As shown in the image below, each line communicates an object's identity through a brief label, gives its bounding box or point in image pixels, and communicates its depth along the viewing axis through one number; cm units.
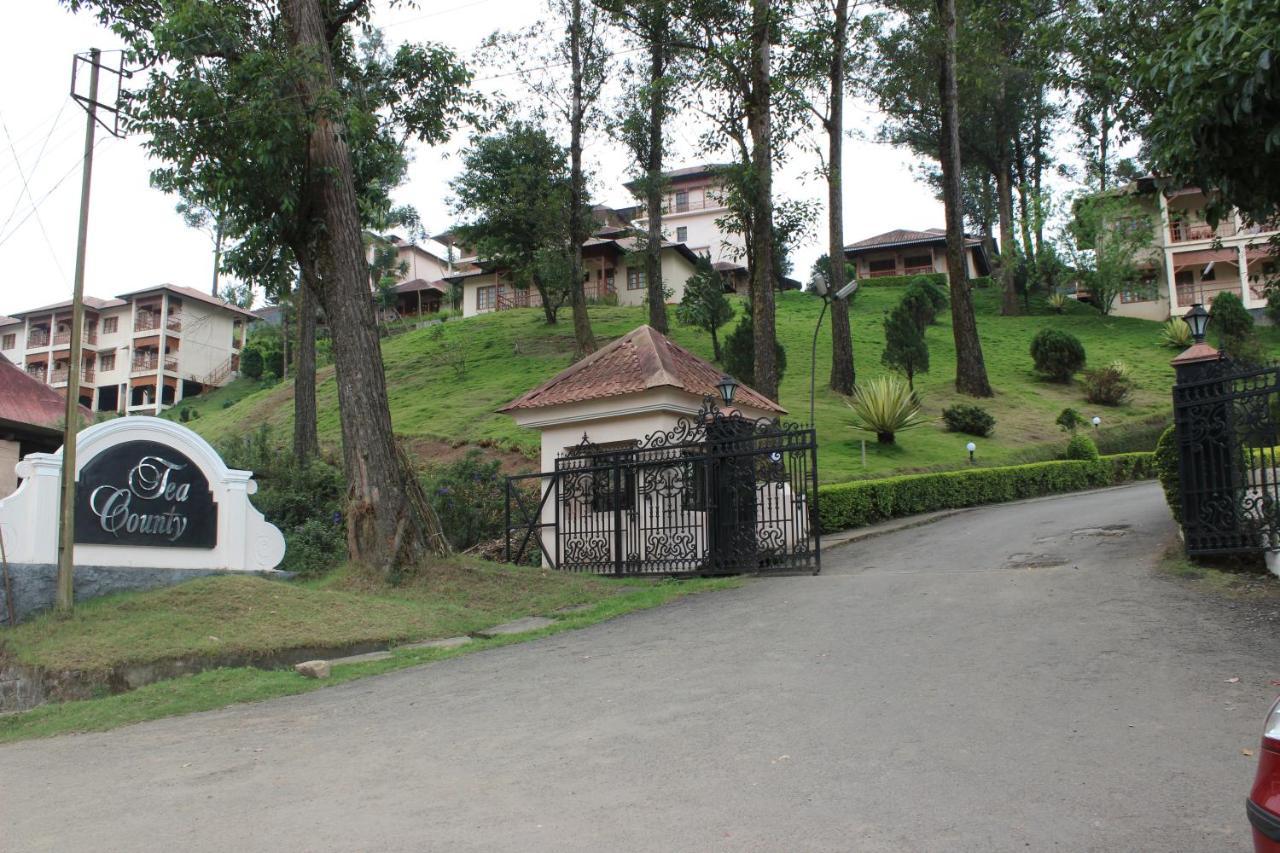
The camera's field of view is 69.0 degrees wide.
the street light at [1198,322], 1099
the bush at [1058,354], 3325
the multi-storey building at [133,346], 5400
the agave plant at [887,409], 2359
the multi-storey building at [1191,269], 4306
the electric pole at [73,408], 994
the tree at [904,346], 2800
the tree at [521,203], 3350
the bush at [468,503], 1677
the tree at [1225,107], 670
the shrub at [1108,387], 3055
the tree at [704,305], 3219
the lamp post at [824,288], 2184
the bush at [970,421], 2602
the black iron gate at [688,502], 1284
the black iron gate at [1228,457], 880
